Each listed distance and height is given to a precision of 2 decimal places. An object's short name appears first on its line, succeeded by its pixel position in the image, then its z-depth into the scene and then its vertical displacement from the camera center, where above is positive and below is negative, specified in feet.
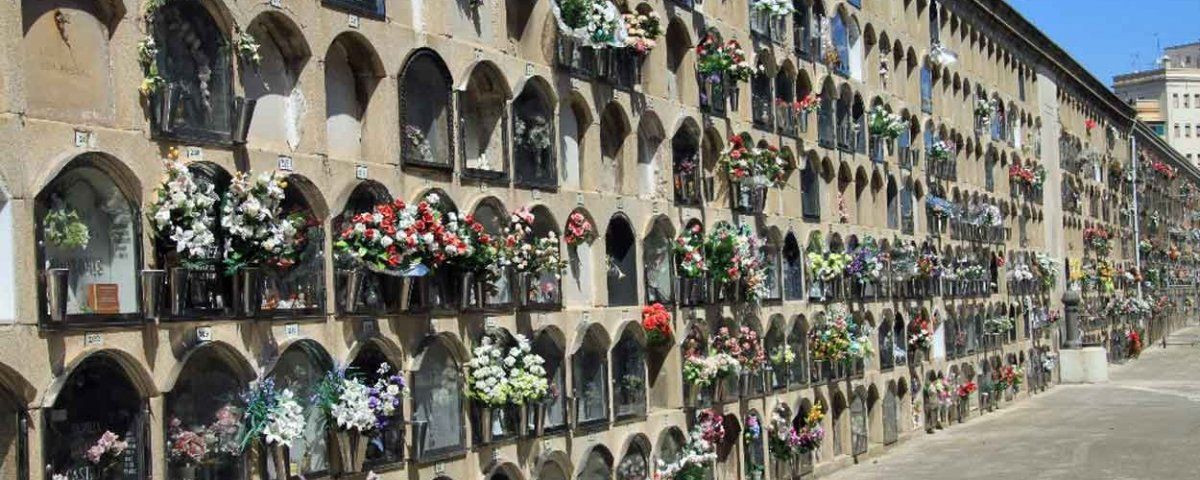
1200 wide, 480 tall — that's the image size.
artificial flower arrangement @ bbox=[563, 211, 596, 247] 45.91 +1.79
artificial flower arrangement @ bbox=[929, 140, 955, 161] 87.66 +7.22
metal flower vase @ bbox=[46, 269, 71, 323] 27.27 +0.30
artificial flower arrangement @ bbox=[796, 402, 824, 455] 62.85 -6.71
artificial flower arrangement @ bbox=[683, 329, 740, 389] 53.67 -3.03
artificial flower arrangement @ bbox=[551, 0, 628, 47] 45.55 +8.33
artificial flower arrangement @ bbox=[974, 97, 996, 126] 100.27 +10.92
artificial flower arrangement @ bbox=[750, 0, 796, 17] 61.26 +11.35
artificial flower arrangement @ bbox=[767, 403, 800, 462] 61.16 -6.64
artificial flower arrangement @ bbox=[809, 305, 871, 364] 66.44 -2.90
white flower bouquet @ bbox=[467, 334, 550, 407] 40.42 -2.33
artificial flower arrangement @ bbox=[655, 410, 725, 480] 51.70 -6.17
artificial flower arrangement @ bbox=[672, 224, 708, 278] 53.42 +1.04
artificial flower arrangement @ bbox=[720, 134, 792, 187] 57.52 +4.60
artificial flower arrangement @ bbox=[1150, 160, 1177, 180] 187.56 +12.28
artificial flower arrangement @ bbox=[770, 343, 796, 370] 62.64 -3.34
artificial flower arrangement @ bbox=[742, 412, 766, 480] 58.65 -6.30
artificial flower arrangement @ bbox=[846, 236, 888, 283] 70.51 +0.56
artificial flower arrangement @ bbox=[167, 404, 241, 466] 30.37 -2.87
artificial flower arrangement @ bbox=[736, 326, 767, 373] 57.47 -2.80
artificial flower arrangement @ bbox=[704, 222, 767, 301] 55.16 +0.97
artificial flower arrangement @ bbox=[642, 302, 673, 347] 50.57 -1.33
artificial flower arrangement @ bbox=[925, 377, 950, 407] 83.82 -6.77
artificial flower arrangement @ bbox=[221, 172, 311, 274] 30.63 +1.63
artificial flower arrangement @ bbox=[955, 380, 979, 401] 89.66 -7.25
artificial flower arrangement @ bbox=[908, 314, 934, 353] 81.35 -3.46
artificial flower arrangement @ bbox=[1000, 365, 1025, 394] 99.94 -7.42
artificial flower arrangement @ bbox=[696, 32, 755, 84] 56.08 +8.45
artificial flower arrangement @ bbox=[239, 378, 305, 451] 31.96 -2.57
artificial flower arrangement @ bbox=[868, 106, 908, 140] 76.74 +7.87
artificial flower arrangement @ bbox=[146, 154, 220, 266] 29.40 +1.80
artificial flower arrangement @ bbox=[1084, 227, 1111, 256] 140.43 +2.60
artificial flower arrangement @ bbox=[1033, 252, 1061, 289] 113.50 -0.01
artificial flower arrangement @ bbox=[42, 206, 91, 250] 27.91 +1.51
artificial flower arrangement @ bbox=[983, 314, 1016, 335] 98.27 -3.71
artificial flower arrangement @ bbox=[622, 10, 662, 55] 49.32 +8.65
